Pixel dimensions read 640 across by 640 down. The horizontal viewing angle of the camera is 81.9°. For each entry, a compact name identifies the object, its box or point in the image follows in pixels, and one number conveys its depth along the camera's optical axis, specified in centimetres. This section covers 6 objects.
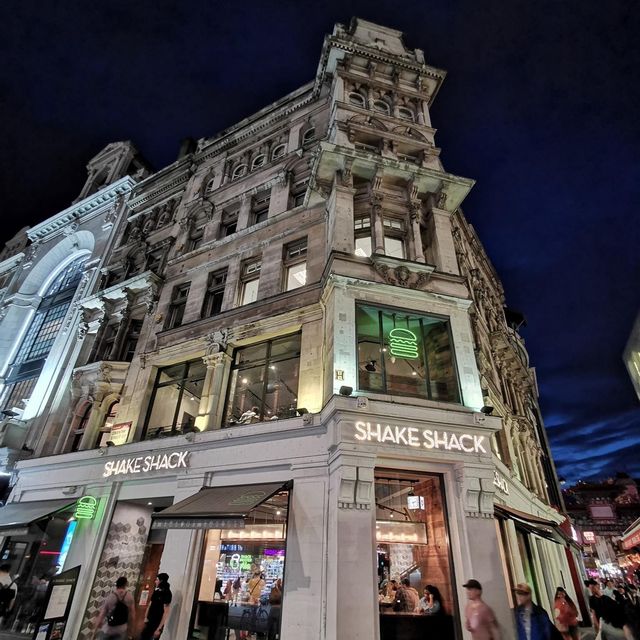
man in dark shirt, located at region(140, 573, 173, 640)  892
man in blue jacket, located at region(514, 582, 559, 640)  649
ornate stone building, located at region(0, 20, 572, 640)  951
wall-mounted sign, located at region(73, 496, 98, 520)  1373
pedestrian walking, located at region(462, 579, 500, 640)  679
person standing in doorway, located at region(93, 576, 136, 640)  799
